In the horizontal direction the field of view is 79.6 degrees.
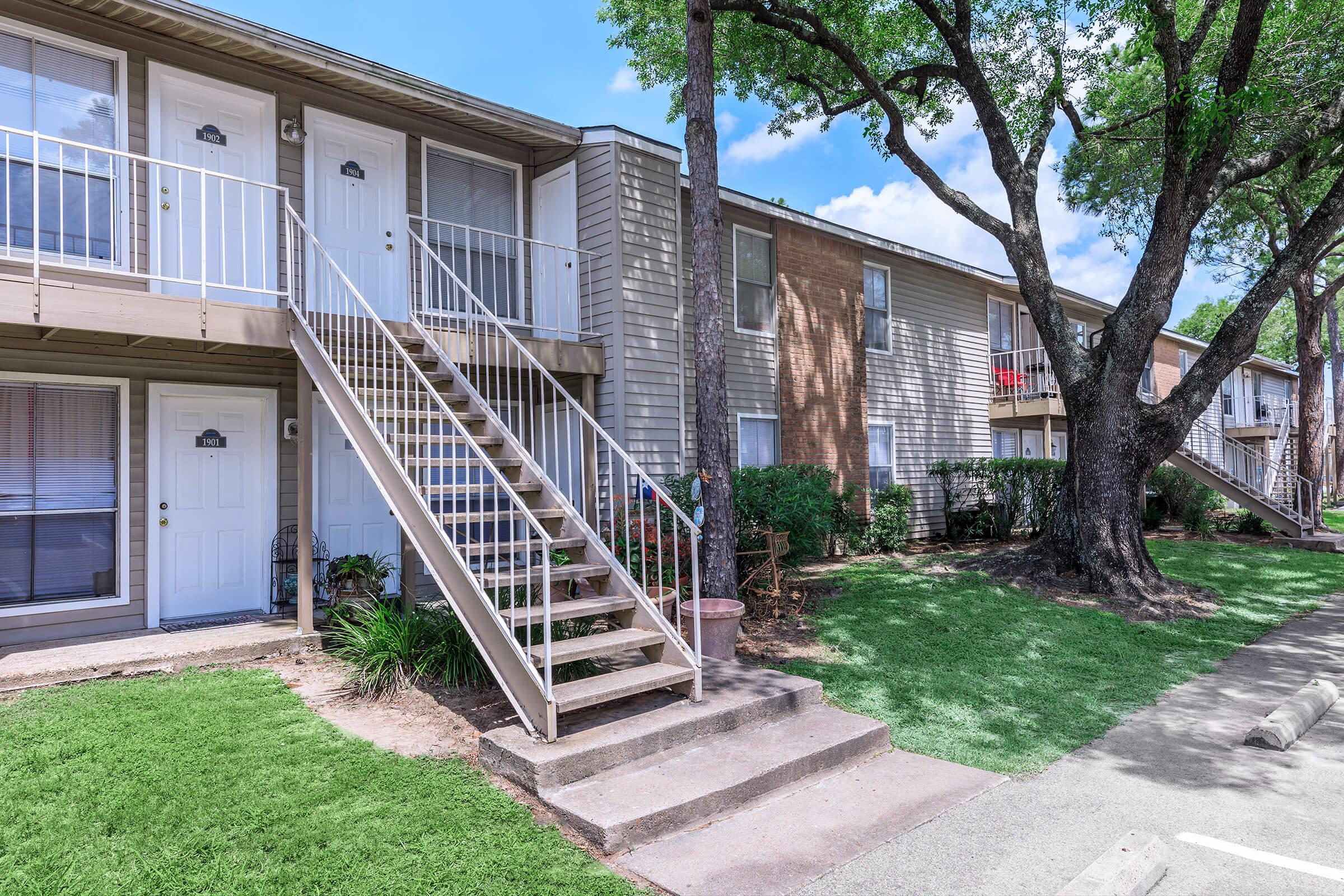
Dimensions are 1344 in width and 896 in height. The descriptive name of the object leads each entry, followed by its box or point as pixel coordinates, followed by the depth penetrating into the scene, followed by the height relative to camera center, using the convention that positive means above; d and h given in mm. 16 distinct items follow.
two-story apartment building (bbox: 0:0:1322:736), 5902 +1113
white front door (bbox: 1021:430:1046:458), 18906 +241
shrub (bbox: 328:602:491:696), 5488 -1331
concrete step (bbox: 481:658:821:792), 4078 -1513
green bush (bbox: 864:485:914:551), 13461 -1114
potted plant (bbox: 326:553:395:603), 7301 -1077
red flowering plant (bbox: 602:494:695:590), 7844 -872
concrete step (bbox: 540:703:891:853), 3660 -1639
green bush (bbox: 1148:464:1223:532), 15828 -928
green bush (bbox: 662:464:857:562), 8562 -523
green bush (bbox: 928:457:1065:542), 14680 -762
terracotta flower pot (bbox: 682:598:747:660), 5930 -1262
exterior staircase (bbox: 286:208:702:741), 4719 -486
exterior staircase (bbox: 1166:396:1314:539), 14883 -812
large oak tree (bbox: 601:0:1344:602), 9062 +3889
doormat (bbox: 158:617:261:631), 7148 -1437
